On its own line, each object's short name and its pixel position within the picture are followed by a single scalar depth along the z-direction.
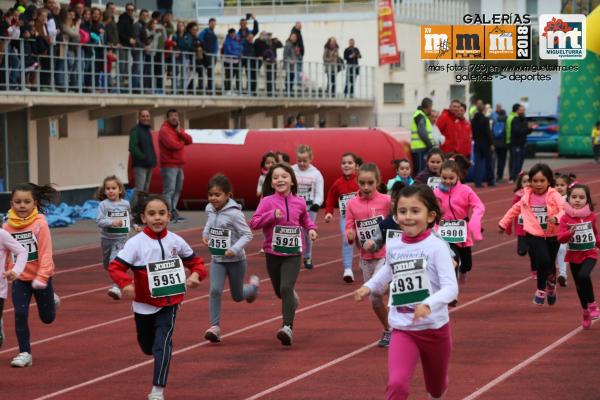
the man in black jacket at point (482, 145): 33.28
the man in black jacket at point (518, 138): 35.41
